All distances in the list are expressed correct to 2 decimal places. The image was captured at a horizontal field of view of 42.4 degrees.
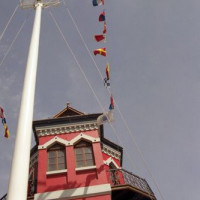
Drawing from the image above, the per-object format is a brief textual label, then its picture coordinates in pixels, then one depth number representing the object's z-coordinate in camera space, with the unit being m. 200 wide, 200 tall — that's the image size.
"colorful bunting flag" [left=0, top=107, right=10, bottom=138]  13.76
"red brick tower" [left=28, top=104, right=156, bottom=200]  13.34
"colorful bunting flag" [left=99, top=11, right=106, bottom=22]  16.36
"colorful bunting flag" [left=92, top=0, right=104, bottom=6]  15.60
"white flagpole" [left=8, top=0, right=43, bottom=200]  4.84
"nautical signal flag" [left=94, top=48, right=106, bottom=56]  15.28
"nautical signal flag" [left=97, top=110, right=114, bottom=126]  14.71
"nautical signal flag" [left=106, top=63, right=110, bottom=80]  15.06
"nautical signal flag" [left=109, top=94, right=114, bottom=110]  14.70
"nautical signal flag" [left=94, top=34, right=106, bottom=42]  15.72
